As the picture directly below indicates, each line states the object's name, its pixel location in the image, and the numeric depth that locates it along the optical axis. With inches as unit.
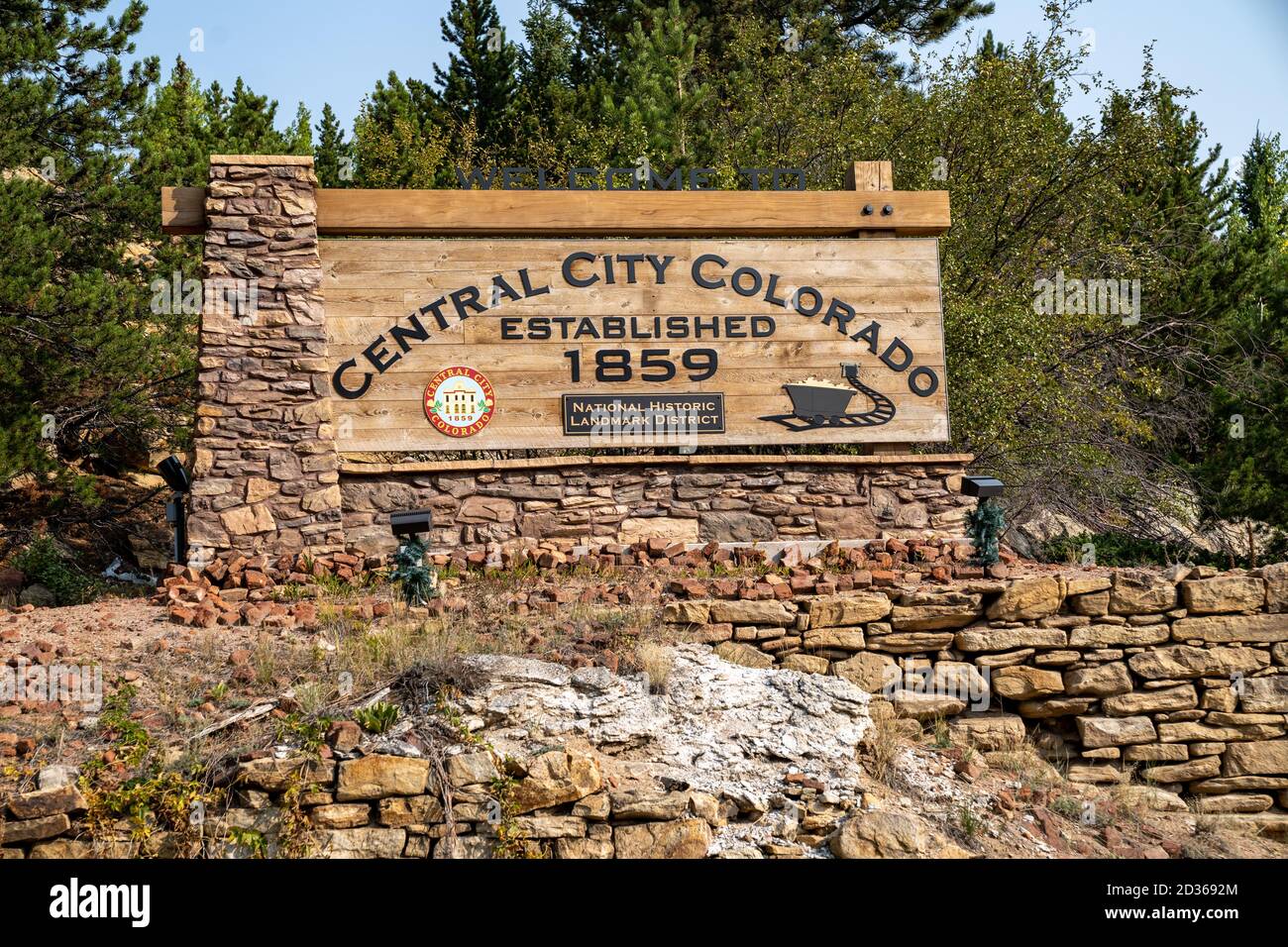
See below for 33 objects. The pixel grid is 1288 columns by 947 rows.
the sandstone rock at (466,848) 264.7
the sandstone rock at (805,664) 355.9
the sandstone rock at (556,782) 269.9
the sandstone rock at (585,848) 267.4
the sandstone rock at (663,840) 268.4
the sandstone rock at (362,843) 264.5
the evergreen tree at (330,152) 920.9
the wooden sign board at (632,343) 438.9
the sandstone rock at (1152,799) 347.9
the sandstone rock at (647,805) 271.9
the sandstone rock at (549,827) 267.4
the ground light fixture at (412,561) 377.4
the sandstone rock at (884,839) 268.8
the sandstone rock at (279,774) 267.3
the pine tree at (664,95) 807.1
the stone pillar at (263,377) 421.4
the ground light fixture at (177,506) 430.9
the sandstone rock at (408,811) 267.6
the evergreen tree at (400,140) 860.0
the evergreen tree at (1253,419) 625.0
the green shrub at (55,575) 497.7
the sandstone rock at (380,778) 268.8
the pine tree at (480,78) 981.2
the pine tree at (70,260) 532.1
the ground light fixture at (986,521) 411.2
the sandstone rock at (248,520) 419.5
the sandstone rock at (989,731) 354.6
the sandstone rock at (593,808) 270.8
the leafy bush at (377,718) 283.1
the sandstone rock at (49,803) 254.7
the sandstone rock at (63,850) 254.5
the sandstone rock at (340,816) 266.8
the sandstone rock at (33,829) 253.1
